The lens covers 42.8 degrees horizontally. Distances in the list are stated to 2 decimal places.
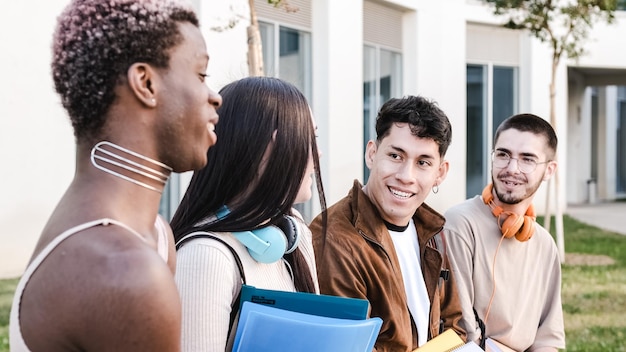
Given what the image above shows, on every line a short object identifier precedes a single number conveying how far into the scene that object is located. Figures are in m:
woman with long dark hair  1.89
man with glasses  3.60
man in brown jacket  2.94
